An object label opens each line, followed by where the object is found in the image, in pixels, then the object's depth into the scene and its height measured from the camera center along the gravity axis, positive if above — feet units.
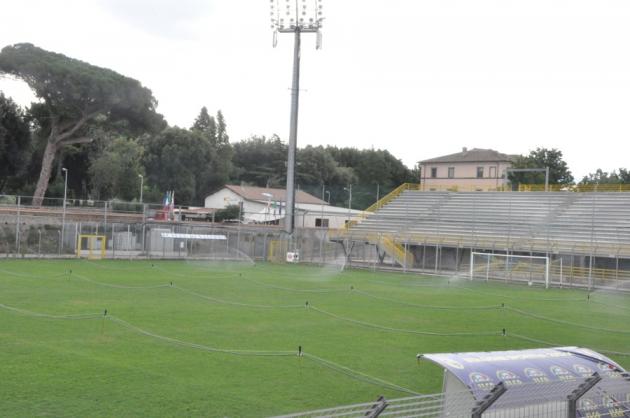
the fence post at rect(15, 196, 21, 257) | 124.47 -4.10
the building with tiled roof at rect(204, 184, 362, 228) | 206.08 +6.44
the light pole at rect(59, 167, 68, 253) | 130.93 -2.07
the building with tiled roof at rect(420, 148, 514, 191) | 240.53 +22.21
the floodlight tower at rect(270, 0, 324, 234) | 152.76 +38.27
